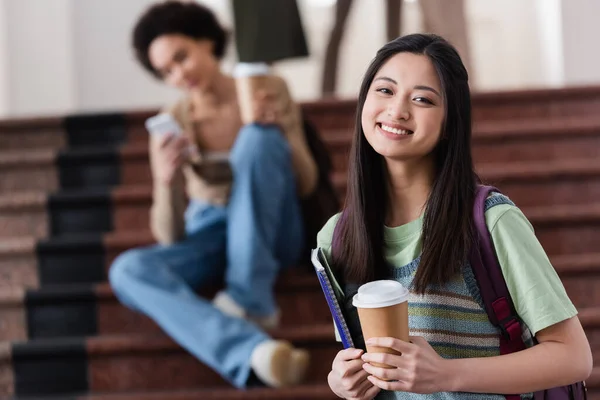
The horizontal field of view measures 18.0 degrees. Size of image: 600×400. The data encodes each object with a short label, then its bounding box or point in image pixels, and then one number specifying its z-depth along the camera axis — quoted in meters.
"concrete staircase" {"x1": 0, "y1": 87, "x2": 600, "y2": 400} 5.33
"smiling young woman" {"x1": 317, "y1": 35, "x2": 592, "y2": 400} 3.16
